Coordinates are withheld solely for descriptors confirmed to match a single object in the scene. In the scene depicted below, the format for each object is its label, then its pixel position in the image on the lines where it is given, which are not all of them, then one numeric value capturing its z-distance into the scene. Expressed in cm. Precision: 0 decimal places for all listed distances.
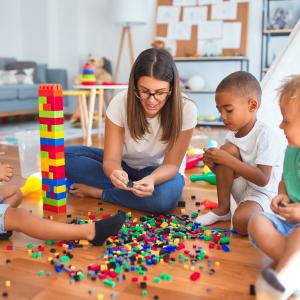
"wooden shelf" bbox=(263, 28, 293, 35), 455
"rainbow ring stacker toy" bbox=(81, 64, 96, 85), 381
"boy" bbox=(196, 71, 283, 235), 150
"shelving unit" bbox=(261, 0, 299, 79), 465
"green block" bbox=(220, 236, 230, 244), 141
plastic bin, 245
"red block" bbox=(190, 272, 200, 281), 116
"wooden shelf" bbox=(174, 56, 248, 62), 478
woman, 154
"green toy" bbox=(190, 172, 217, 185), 227
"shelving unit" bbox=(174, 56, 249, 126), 484
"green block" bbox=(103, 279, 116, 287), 112
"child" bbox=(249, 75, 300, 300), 101
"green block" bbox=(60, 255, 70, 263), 127
